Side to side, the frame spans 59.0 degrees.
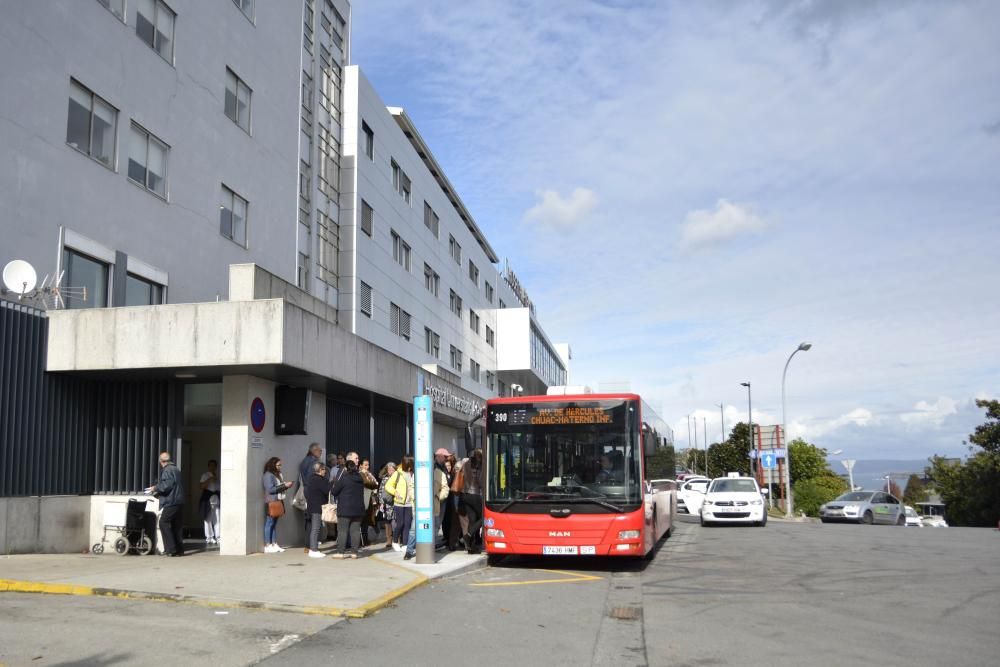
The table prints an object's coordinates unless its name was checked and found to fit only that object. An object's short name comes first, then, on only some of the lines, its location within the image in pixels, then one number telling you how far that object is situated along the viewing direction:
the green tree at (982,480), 47.56
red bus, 13.10
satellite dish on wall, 14.66
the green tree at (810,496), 50.75
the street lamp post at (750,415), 60.72
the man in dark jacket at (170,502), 14.18
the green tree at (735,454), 74.88
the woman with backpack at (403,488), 15.05
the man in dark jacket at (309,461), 15.41
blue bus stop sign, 13.34
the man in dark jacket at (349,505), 13.90
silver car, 31.06
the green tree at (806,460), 72.19
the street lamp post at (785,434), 40.69
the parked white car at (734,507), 25.70
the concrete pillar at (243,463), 14.65
